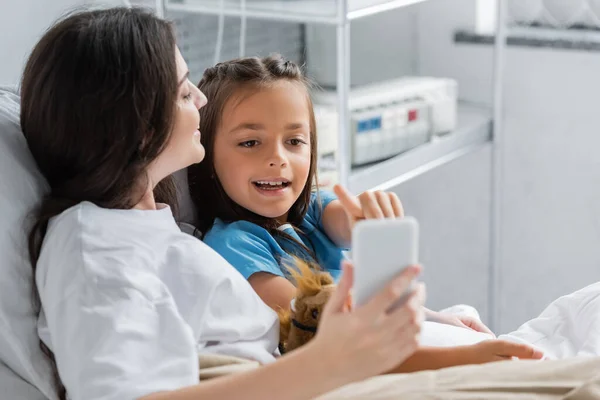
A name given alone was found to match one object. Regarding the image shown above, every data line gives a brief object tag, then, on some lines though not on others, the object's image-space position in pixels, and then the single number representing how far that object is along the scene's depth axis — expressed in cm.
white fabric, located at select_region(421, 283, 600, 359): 147
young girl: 148
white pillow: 128
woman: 116
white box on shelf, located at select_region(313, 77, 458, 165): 207
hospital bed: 127
